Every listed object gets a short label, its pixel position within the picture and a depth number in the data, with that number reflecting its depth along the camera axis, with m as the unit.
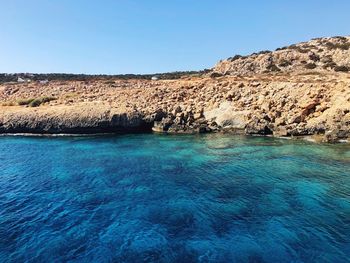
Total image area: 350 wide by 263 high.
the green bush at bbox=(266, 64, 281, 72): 84.32
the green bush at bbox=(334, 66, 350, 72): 72.16
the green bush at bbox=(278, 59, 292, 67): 85.25
